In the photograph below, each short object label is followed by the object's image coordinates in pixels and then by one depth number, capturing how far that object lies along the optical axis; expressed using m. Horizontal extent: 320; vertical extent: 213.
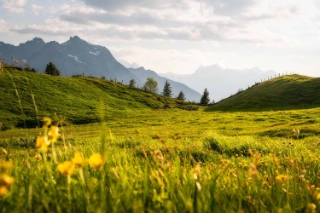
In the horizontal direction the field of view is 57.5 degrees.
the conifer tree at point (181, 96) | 154.12
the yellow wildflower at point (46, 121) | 2.27
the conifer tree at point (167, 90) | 161.27
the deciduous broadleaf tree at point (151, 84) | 181.38
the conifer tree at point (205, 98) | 138.01
